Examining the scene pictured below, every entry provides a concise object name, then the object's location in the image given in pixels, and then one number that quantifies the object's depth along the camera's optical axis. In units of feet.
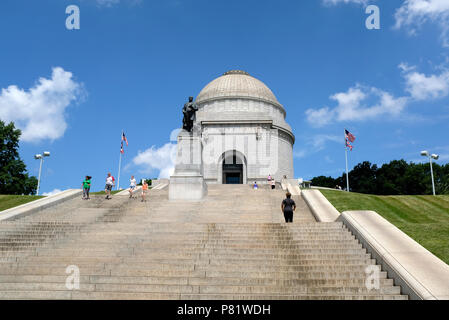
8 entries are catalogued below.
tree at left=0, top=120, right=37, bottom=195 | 142.61
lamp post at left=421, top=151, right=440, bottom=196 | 97.04
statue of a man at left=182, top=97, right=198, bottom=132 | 64.18
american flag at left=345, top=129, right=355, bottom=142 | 111.73
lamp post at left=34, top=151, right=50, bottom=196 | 107.86
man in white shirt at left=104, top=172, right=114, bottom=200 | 60.63
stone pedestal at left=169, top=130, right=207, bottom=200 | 59.72
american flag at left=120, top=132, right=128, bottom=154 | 122.42
